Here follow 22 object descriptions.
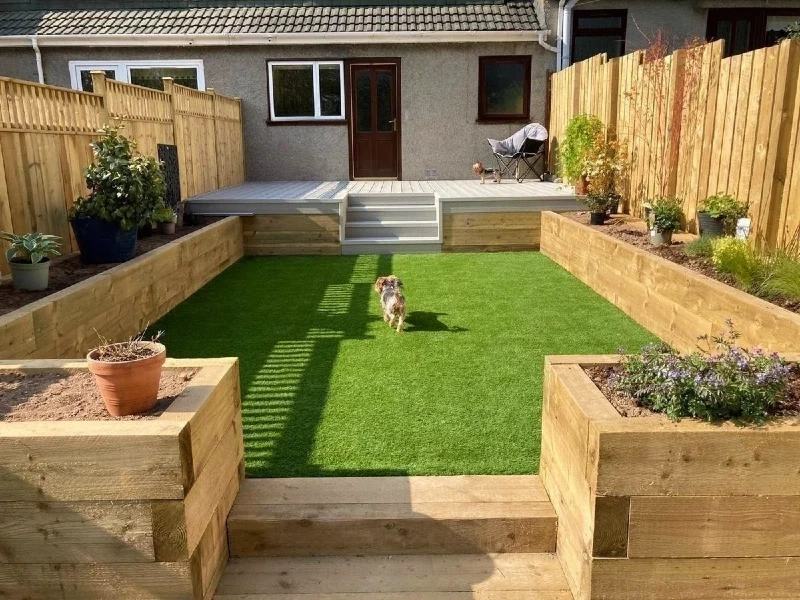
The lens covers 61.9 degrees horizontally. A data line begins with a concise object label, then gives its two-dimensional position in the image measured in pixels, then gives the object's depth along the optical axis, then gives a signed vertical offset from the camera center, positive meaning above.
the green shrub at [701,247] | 5.21 -0.82
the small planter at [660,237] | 5.93 -0.84
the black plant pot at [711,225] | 5.48 -0.68
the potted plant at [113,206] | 5.41 -0.47
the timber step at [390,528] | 2.59 -1.46
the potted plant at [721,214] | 5.43 -0.59
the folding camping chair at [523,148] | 11.73 -0.09
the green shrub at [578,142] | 8.54 +0.00
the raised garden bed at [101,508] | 2.08 -1.11
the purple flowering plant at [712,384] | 2.20 -0.81
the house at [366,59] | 12.14 +1.57
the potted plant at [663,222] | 5.86 -0.70
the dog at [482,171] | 11.52 -0.48
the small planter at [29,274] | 4.41 -0.82
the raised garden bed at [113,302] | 3.71 -1.07
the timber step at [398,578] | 2.37 -1.56
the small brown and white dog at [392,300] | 5.14 -1.18
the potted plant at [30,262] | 4.42 -0.74
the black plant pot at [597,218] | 7.51 -0.83
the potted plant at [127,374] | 2.24 -0.75
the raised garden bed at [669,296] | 3.67 -1.06
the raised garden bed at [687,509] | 2.13 -1.16
